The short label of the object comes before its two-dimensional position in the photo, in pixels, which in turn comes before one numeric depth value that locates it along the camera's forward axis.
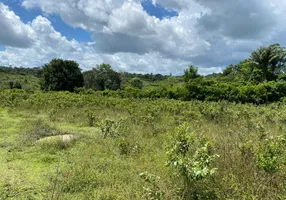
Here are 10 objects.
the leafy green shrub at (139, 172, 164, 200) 2.94
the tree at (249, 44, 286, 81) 29.75
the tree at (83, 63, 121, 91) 40.53
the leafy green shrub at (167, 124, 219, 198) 2.99
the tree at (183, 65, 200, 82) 24.66
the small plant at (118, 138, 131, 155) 5.50
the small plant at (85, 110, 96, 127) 9.54
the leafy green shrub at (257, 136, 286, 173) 3.13
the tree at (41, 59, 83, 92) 31.77
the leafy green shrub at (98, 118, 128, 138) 6.89
